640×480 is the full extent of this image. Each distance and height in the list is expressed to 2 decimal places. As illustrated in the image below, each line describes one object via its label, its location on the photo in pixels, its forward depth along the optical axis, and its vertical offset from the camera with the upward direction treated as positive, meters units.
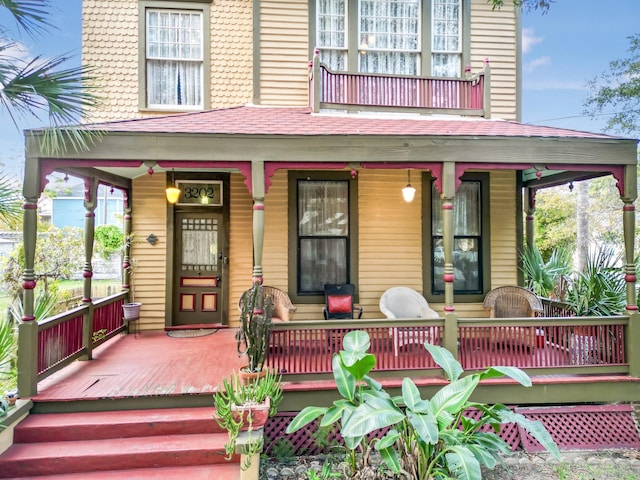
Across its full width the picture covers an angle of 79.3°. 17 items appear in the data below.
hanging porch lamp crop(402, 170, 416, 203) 6.58 +1.01
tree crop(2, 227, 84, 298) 7.02 -0.12
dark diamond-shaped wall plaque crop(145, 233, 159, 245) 7.15 +0.25
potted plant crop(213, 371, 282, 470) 3.66 -1.58
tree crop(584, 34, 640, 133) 11.74 +4.93
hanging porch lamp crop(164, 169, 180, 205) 6.81 +1.05
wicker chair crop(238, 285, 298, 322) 6.19 -0.89
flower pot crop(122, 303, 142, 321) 6.77 -1.03
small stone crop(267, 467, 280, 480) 4.09 -2.38
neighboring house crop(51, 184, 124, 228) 27.45 +3.11
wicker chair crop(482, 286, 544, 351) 6.36 -0.90
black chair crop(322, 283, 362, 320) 6.57 -0.88
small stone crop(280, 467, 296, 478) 4.13 -2.39
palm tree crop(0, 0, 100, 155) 3.61 +1.66
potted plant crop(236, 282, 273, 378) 4.35 -0.90
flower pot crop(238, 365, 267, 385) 4.34 -1.40
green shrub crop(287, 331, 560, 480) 3.31 -1.53
